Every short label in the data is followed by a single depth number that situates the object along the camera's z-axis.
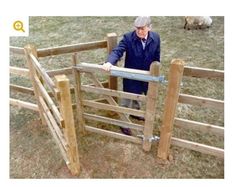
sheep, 7.72
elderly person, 3.73
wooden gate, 3.43
